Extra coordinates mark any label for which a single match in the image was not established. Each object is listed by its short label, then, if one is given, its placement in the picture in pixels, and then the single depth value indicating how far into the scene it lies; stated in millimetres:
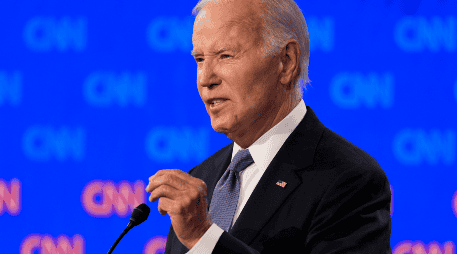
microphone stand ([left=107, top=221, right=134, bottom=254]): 6126
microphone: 6132
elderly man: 6049
